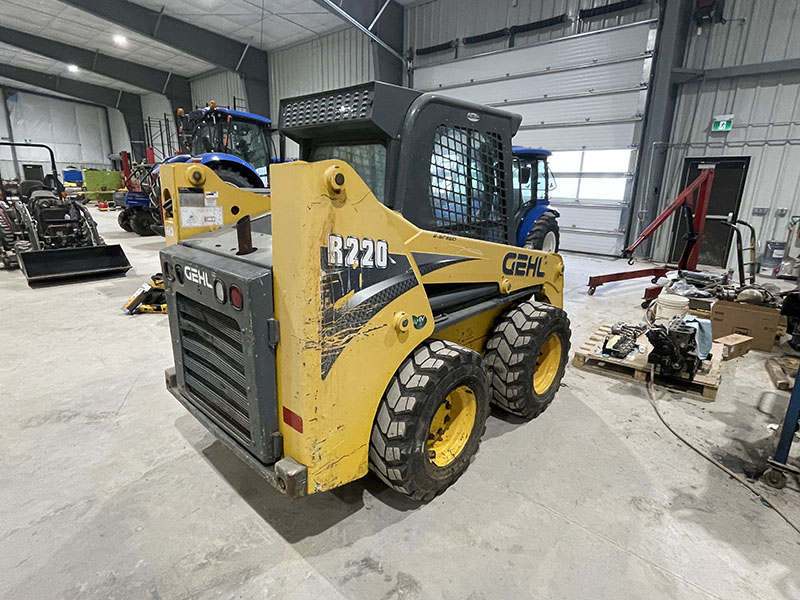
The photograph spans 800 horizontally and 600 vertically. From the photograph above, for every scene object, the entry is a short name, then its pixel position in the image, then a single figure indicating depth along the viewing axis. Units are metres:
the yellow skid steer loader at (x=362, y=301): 1.66
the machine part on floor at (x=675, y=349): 3.45
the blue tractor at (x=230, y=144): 8.20
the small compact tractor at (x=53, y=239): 6.54
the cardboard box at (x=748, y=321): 4.52
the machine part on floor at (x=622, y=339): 3.94
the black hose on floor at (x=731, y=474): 2.22
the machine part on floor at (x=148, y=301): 5.24
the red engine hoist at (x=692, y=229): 6.49
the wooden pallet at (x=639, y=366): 3.48
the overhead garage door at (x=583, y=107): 9.12
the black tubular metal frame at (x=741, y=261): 5.67
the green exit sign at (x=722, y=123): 8.55
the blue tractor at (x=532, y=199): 7.31
